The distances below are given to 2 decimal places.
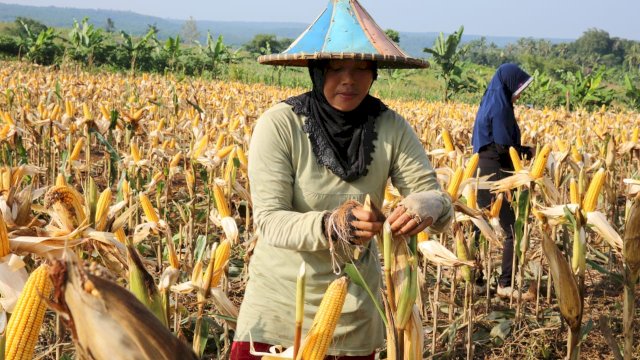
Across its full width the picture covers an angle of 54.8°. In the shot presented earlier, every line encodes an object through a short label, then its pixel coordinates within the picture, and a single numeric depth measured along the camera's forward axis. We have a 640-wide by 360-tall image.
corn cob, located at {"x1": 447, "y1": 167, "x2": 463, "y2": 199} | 2.95
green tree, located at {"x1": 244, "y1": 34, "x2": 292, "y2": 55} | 50.59
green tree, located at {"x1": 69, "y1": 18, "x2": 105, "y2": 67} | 25.43
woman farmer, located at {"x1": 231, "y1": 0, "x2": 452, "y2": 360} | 2.02
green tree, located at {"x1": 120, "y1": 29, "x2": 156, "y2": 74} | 26.33
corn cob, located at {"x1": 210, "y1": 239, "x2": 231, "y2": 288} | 1.89
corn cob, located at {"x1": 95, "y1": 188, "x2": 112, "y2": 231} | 2.03
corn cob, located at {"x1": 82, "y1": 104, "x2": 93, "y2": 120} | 5.63
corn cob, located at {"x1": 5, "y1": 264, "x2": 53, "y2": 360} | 1.22
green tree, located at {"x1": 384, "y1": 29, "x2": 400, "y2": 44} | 41.96
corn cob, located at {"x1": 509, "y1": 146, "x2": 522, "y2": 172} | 3.64
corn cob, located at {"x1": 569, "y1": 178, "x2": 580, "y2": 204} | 2.81
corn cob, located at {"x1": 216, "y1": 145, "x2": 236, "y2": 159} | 4.37
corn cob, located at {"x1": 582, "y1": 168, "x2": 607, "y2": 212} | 2.62
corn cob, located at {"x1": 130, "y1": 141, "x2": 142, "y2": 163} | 4.68
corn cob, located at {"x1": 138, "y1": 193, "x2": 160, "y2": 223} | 2.74
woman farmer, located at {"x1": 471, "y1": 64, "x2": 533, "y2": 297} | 4.70
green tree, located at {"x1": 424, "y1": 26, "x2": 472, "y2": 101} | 22.94
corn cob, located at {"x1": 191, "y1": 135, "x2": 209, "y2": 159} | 4.46
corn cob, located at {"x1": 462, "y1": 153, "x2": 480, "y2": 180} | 3.29
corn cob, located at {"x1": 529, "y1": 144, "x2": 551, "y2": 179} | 3.54
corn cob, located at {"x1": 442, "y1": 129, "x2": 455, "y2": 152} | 4.62
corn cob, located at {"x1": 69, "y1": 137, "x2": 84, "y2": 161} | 4.59
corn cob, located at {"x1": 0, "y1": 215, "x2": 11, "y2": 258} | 1.57
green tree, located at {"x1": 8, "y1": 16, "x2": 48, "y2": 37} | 52.44
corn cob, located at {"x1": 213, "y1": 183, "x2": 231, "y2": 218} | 2.84
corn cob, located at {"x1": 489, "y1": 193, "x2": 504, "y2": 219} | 3.72
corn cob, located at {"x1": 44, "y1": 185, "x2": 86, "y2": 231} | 1.88
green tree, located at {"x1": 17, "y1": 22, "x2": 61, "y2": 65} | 24.92
